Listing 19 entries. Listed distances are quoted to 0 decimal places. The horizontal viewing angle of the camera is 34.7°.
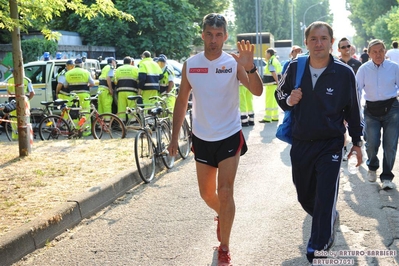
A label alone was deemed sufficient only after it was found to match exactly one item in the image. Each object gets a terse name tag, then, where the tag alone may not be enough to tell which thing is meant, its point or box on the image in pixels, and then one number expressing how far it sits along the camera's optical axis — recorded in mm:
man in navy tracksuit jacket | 4906
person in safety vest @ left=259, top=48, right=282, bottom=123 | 16500
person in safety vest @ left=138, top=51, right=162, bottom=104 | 14984
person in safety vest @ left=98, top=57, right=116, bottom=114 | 15992
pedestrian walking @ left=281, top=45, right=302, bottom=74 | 13711
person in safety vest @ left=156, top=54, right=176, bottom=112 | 15531
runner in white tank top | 5141
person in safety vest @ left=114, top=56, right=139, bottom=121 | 15297
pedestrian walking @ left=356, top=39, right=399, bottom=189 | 8055
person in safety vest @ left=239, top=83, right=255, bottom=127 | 16188
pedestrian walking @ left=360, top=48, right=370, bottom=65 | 24009
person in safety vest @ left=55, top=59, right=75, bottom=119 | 15523
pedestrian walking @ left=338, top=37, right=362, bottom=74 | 9750
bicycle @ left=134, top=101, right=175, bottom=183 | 9383
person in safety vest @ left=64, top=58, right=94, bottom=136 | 15250
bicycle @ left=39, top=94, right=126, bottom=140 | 14320
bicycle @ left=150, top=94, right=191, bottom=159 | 11484
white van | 17438
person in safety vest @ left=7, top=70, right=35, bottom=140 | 14281
